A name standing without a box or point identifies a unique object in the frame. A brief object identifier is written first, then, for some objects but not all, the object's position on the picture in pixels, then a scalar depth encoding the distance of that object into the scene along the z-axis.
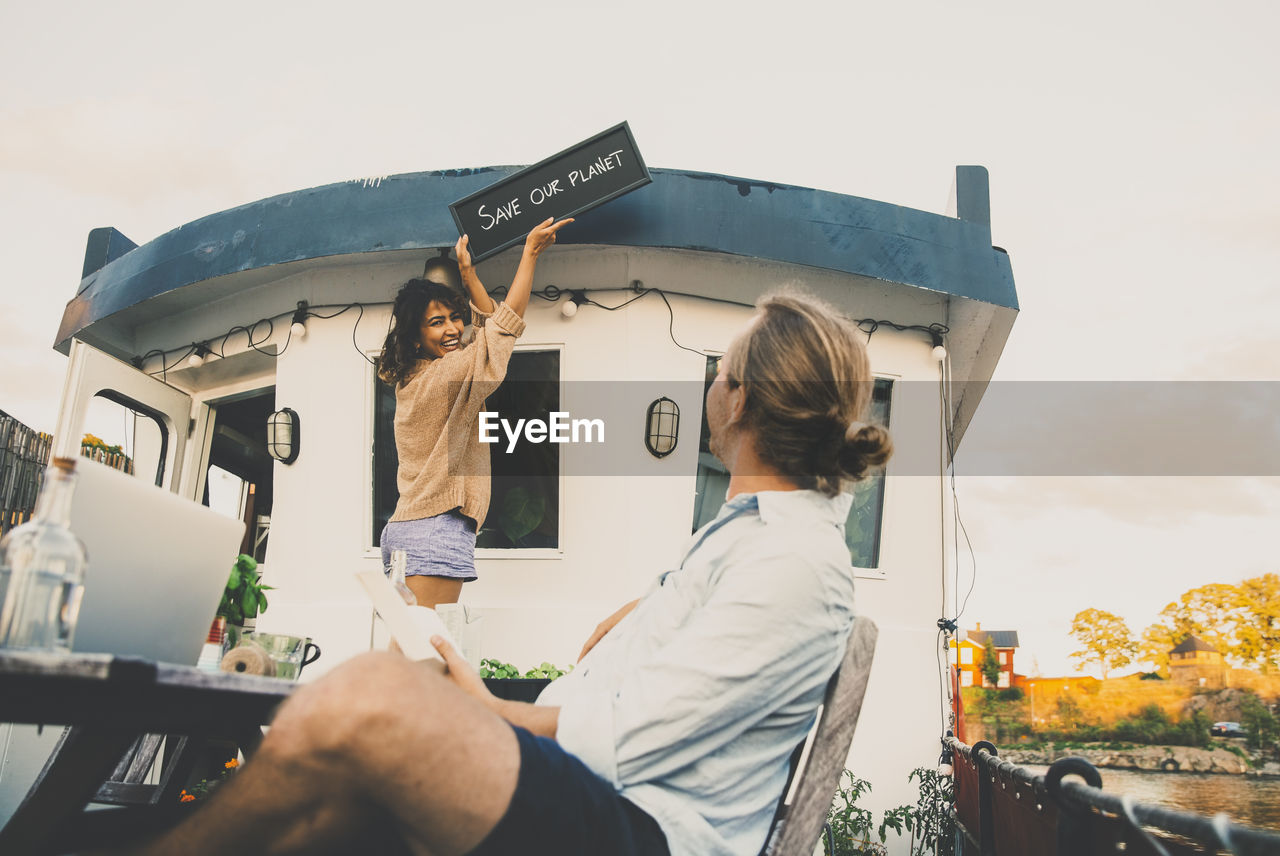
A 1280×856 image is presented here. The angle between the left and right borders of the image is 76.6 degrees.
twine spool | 1.71
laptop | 1.23
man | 0.95
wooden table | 0.89
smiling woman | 3.51
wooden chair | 1.34
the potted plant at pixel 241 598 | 2.00
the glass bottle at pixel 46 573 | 1.10
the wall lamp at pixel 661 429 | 4.34
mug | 1.86
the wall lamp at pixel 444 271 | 4.39
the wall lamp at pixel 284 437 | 4.77
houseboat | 4.23
